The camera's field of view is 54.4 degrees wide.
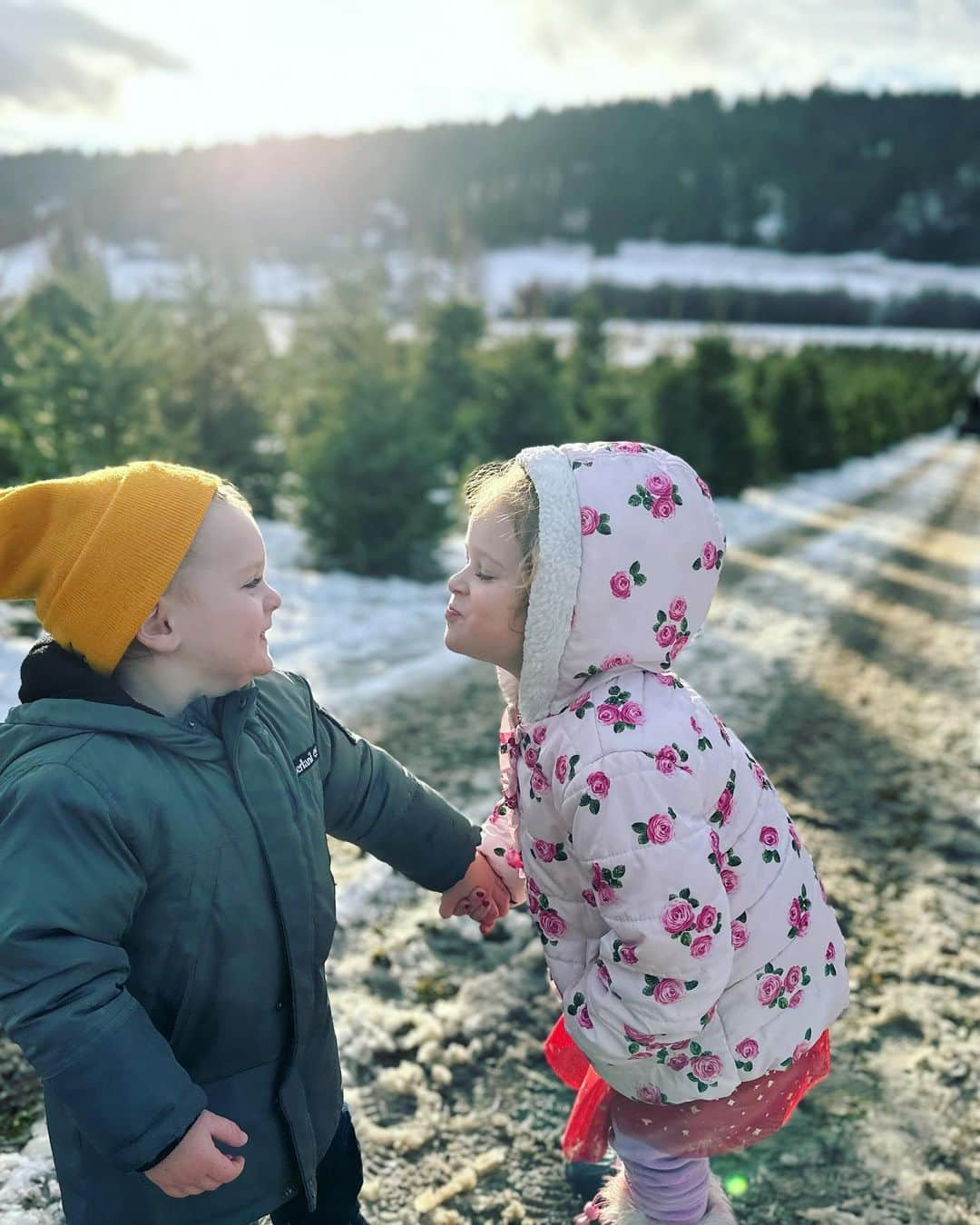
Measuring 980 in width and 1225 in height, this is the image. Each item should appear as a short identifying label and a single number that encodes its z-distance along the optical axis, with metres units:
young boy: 1.19
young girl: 1.40
